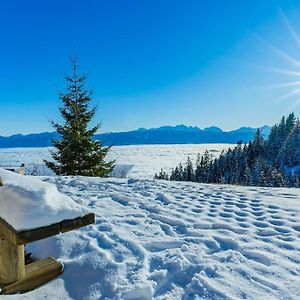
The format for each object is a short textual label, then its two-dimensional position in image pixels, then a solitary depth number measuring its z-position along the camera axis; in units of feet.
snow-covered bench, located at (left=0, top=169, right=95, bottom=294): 6.97
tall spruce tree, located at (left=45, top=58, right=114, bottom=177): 55.31
